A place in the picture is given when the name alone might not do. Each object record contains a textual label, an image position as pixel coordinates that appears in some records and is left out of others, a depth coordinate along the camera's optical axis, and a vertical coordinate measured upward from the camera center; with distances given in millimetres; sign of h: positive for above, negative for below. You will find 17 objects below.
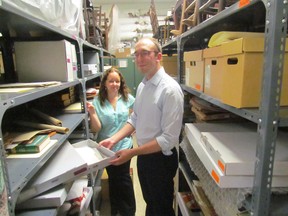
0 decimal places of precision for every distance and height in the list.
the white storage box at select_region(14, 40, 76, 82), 1451 +52
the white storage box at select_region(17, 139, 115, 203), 1053 -523
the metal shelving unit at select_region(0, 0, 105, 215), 723 -99
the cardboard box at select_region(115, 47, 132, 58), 5569 +356
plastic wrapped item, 1084 +327
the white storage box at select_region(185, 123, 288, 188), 801 -417
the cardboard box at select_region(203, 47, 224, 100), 1026 -27
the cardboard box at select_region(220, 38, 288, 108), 767 -26
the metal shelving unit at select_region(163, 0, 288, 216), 599 -125
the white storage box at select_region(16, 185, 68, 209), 1053 -611
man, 1532 -447
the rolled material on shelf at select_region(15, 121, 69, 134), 1363 -338
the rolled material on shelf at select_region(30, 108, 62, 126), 1502 -331
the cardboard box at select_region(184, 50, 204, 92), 1350 -22
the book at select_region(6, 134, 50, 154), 1053 -358
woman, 2275 -570
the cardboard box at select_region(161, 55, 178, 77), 2781 +34
